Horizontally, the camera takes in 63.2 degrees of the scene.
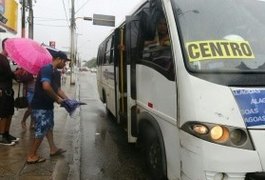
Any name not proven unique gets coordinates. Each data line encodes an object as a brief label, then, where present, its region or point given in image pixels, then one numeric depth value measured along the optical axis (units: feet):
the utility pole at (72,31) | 50.81
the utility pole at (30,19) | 38.05
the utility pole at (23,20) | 38.72
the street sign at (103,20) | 38.68
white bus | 6.55
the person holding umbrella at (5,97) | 12.49
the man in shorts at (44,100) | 10.80
